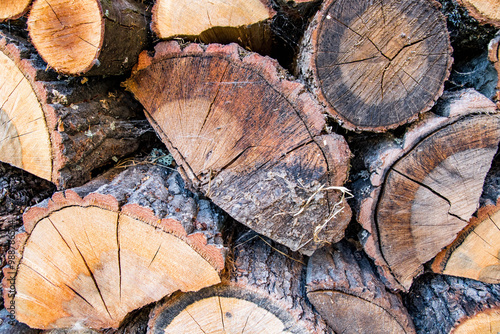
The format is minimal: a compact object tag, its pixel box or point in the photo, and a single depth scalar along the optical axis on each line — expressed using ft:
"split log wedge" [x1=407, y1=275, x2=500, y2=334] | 2.44
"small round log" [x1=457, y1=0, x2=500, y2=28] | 2.31
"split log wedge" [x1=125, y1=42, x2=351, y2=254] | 2.22
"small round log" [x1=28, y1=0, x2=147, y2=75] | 2.20
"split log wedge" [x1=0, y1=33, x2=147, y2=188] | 2.33
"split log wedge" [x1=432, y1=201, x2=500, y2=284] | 2.45
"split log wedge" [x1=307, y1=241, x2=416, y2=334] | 2.40
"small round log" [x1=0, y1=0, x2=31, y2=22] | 2.32
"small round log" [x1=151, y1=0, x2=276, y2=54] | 2.28
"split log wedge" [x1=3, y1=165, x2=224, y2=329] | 2.25
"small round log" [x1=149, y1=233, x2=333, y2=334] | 2.36
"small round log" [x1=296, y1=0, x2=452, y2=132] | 2.20
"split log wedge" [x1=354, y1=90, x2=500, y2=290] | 2.28
